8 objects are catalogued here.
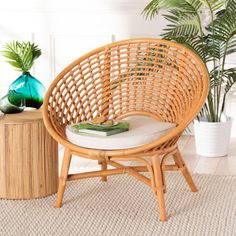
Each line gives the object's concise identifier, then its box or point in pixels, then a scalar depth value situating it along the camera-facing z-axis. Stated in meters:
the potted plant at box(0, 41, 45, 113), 3.17
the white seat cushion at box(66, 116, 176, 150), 2.79
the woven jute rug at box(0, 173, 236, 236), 2.72
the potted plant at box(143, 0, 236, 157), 3.80
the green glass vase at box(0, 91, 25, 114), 3.17
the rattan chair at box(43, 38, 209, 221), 2.83
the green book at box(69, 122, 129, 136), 2.85
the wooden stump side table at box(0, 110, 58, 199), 3.03
